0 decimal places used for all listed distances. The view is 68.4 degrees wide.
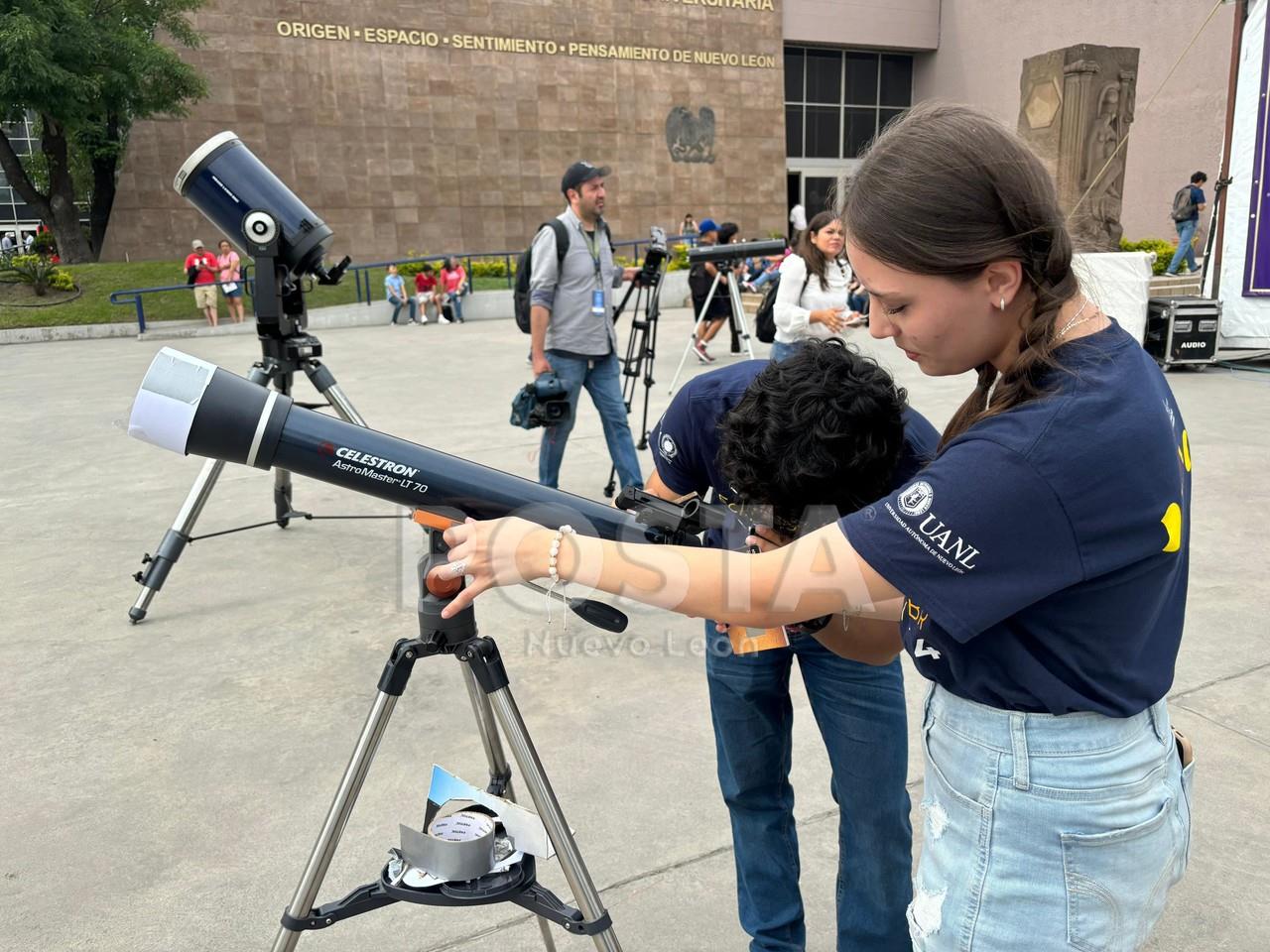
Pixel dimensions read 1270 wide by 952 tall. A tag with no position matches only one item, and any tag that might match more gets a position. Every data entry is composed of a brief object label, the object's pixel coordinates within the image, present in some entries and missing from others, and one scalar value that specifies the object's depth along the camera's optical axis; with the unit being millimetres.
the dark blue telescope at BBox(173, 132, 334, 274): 3635
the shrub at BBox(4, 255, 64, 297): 17281
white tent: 8688
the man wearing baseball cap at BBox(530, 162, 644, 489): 4879
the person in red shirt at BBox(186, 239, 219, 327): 15656
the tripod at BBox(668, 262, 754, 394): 6898
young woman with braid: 957
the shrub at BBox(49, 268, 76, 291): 17500
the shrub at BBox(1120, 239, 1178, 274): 16031
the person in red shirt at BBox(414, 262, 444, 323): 16859
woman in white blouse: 5199
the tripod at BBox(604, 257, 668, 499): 5777
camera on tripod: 5699
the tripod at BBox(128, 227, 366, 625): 3887
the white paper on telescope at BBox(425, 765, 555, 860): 1638
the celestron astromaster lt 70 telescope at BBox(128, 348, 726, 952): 1360
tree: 18062
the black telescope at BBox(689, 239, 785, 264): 5273
